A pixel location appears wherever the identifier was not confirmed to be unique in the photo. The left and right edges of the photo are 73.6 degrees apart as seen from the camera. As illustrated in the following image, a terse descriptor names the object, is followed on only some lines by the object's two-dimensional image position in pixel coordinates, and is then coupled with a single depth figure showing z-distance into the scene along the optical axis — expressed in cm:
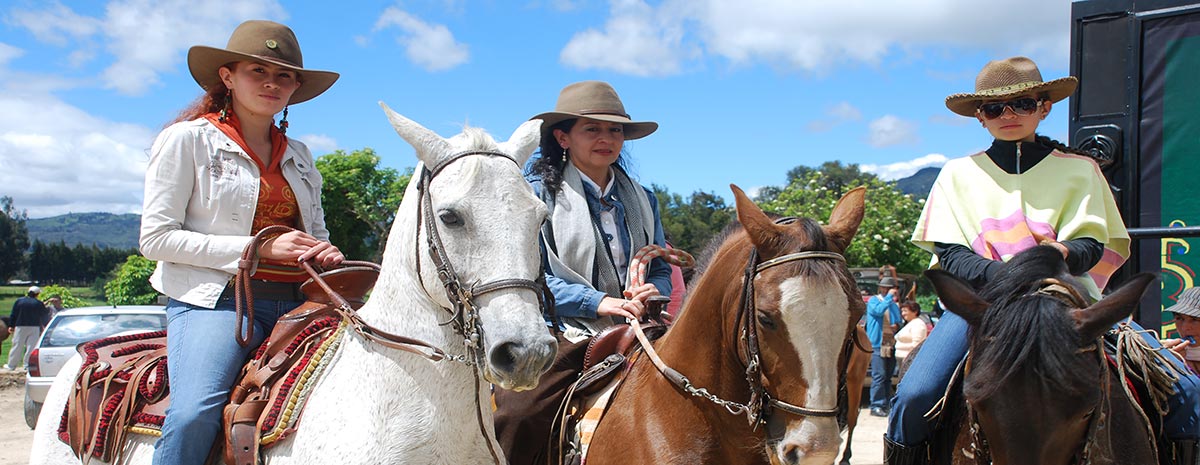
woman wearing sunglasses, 326
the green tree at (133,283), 2772
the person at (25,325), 1622
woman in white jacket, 284
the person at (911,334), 1210
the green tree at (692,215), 4844
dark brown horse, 263
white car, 1020
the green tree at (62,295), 2208
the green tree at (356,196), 3196
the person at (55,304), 1999
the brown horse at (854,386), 708
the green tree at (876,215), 2567
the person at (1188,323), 414
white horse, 239
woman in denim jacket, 361
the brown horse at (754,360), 248
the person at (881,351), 1217
